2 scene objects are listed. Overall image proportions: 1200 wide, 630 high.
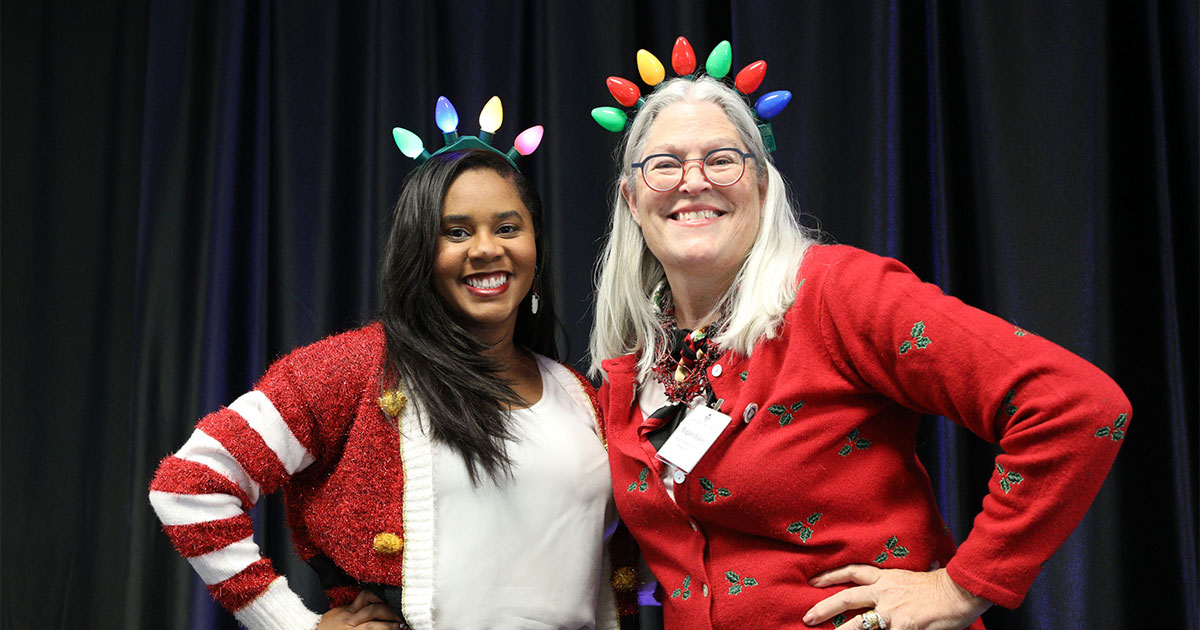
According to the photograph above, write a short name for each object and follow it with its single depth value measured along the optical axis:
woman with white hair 1.29
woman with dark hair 1.60
